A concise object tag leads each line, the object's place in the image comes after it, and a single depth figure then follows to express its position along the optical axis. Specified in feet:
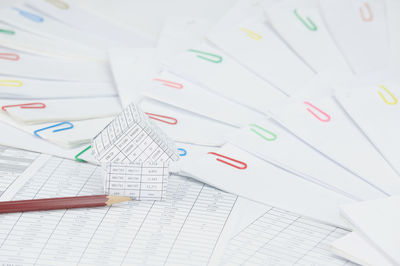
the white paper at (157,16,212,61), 3.86
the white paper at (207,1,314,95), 3.47
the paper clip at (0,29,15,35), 3.89
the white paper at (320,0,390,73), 3.53
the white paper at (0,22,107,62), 3.76
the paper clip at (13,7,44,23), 4.09
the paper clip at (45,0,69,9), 4.26
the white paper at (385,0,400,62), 3.60
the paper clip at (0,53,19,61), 3.62
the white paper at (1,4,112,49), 3.96
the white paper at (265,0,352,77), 3.55
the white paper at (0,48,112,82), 3.50
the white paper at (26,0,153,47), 4.12
